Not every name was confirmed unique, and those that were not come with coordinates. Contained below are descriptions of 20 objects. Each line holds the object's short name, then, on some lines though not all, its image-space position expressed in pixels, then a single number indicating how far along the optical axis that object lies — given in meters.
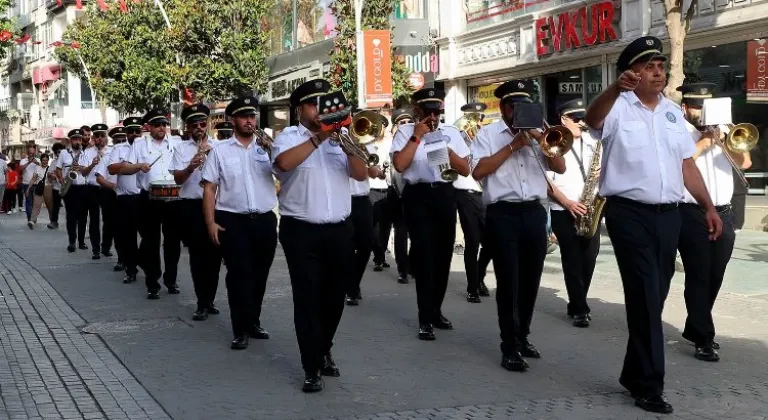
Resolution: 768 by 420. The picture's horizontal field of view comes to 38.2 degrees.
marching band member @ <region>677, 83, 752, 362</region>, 7.62
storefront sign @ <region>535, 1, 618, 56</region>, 21.03
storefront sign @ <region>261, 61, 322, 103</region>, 36.00
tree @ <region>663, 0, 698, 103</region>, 14.95
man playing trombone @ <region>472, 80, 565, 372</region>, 7.32
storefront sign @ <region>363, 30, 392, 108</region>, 24.41
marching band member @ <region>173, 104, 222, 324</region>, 9.89
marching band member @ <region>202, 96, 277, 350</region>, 8.41
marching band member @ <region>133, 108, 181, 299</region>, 11.57
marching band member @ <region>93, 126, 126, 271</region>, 14.17
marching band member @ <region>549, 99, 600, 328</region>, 9.16
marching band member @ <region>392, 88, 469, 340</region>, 8.62
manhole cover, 9.39
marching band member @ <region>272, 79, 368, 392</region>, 6.80
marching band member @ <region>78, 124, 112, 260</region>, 15.86
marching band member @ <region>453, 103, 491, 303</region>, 10.71
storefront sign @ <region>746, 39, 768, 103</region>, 17.52
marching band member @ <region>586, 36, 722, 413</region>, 6.19
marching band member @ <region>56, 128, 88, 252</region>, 17.05
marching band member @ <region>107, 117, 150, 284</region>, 12.95
